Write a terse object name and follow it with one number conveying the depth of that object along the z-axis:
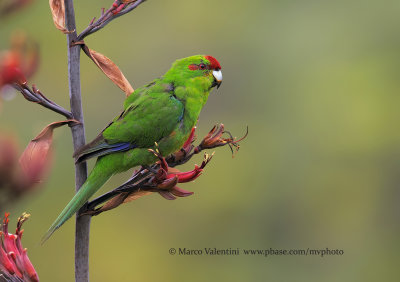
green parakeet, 6.02
